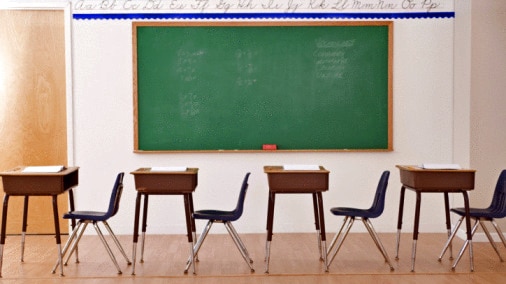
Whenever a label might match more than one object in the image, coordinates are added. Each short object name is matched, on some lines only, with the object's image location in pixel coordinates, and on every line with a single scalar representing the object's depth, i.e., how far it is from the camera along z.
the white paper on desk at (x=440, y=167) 6.02
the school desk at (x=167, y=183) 5.88
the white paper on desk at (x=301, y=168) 6.02
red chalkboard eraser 7.88
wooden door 7.91
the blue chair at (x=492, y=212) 6.22
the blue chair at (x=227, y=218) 5.94
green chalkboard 7.89
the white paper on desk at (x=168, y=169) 5.94
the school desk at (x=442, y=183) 5.97
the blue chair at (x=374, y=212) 6.12
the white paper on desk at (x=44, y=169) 5.92
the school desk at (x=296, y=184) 5.98
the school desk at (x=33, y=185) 5.82
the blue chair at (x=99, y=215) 5.95
